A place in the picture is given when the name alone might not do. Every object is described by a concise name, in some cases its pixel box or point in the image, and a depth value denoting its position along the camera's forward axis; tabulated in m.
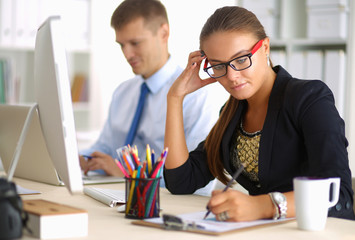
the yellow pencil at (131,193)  1.93
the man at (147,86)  3.08
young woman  2.02
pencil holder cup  1.92
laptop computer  2.36
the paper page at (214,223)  1.81
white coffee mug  1.82
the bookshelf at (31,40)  5.19
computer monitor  1.71
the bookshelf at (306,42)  3.80
